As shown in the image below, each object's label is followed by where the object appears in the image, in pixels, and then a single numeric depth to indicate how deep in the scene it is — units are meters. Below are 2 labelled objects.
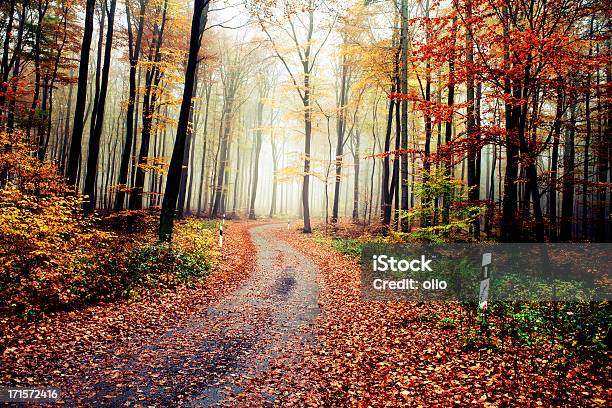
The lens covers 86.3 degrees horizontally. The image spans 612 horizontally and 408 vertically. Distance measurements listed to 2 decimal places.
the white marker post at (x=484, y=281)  7.10
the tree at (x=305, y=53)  23.17
